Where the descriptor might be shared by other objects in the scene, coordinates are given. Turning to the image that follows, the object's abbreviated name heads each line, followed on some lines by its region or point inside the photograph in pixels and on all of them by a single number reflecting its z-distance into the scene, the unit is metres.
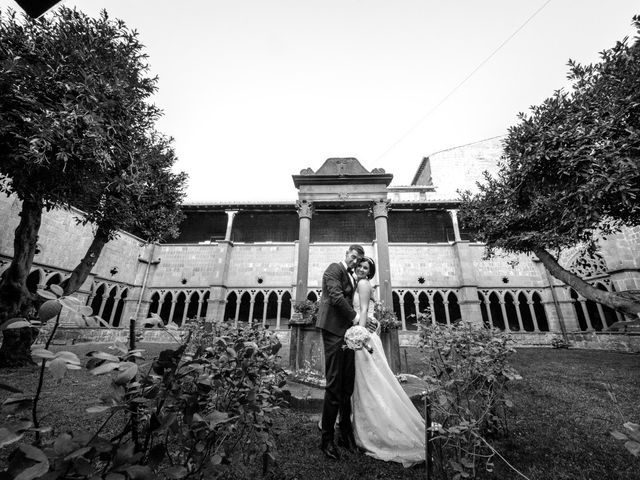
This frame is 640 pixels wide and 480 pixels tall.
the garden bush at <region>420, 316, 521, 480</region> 2.66
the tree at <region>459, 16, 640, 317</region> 5.66
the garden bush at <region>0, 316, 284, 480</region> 0.93
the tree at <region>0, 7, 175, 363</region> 4.95
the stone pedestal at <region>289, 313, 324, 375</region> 6.57
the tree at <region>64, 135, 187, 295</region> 6.82
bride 3.01
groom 3.18
